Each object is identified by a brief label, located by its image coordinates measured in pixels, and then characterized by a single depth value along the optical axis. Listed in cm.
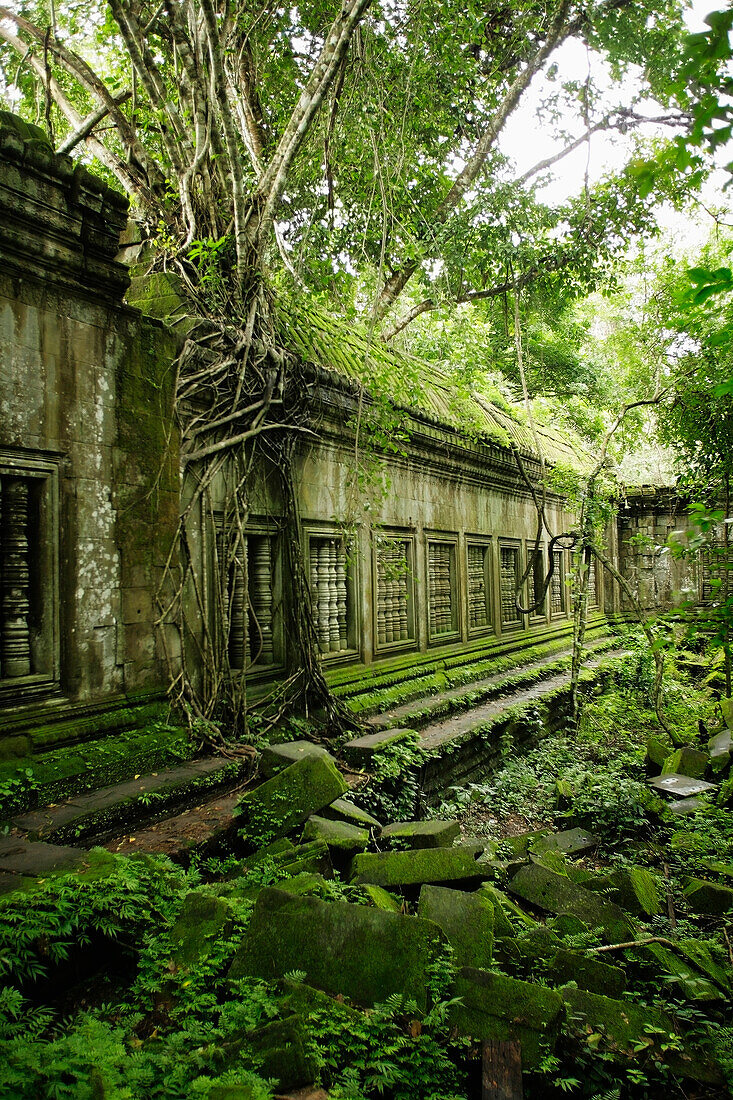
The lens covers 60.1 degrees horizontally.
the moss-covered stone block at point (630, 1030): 236
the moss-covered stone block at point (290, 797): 370
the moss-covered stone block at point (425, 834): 382
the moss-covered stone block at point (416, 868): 330
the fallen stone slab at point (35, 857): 279
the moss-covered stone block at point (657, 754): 678
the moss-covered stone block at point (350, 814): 403
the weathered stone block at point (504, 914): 292
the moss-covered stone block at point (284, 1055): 182
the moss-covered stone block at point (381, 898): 291
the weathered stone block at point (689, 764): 636
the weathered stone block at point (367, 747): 521
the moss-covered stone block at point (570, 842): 482
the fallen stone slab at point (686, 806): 555
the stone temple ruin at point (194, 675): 240
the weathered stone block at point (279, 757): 426
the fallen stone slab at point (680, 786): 591
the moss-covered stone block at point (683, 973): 284
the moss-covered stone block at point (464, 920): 265
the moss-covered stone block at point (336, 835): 350
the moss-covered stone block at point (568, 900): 337
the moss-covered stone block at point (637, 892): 373
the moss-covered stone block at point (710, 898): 378
